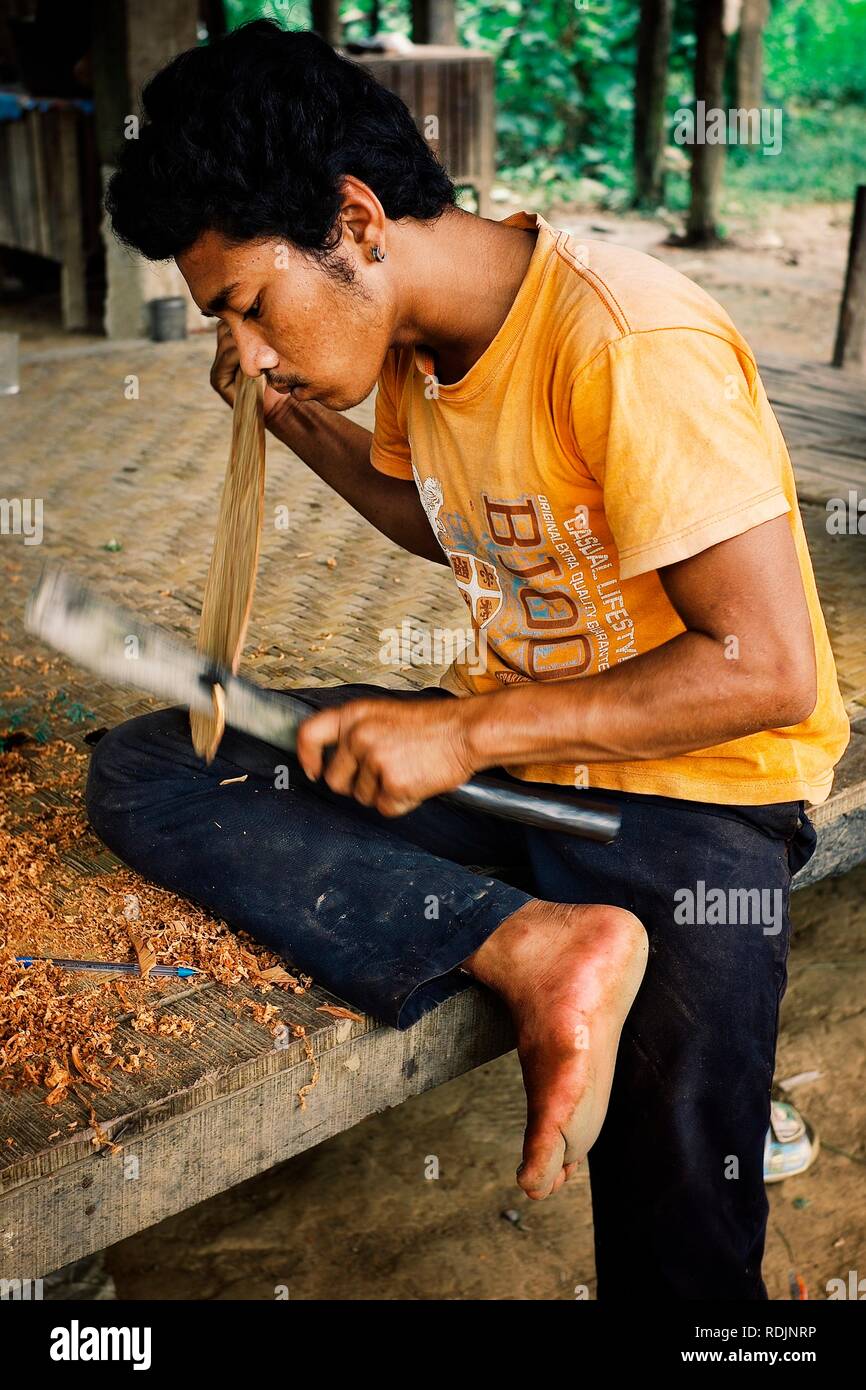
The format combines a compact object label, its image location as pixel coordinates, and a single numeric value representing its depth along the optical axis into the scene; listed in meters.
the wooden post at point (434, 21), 8.55
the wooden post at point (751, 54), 10.75
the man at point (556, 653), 1.60
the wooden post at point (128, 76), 6.00
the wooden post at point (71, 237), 6.80
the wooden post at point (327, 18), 9.23
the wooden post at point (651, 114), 10.50
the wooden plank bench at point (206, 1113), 1.65
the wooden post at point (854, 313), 6.17
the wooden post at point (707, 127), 8.95
